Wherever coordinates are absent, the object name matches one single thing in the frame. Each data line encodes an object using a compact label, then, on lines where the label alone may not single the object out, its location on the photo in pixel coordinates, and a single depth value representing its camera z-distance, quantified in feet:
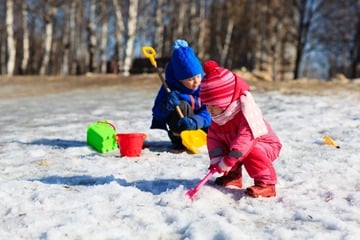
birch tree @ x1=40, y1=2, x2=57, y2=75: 74.84
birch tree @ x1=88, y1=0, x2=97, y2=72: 70.03
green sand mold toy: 16.14
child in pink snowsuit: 10.55
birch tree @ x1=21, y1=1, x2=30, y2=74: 78.40
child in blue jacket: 15.22
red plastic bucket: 15.01
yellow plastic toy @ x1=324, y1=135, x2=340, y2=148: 16.52
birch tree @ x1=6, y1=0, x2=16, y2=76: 73.31
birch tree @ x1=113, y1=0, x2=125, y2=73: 67.92
